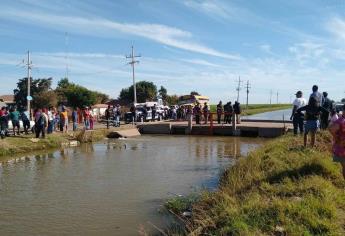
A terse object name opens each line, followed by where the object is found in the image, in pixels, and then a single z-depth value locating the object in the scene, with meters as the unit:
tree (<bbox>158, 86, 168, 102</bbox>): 93.88
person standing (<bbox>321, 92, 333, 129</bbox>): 19.04
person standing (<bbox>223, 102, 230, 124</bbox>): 34.16
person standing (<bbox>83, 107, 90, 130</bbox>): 29.25
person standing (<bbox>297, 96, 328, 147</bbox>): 12.55
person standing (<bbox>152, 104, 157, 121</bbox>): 41.04
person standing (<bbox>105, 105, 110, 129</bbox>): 33.23
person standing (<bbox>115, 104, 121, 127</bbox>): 33.69
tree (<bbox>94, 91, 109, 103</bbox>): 98.19
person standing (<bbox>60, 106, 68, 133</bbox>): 26.47
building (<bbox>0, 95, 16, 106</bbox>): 100.54
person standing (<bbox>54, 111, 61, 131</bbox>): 28.17
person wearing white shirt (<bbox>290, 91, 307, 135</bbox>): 17.16
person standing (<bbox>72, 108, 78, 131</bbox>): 28.47
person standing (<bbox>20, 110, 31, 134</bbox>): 24.42
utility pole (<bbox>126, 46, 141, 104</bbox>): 55.52
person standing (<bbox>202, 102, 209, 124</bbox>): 34.33
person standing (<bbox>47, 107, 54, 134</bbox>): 25.44
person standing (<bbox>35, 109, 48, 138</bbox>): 22.91
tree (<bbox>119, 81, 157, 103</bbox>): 94.06
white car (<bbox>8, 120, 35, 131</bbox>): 26.67
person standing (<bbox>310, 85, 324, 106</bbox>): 13.95
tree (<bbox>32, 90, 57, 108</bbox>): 68.69
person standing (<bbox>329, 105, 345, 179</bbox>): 9.02
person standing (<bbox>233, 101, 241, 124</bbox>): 31.62
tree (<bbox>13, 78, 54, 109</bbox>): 79.75
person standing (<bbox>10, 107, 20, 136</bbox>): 23.09
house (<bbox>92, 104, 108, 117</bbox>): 78.30
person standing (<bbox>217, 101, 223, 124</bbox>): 33.91
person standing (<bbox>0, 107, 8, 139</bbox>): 21.84
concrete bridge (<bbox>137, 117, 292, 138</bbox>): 30.06
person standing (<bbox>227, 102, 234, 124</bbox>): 34.19
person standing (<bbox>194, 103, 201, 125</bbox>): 34.58
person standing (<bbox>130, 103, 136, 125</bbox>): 36.27
